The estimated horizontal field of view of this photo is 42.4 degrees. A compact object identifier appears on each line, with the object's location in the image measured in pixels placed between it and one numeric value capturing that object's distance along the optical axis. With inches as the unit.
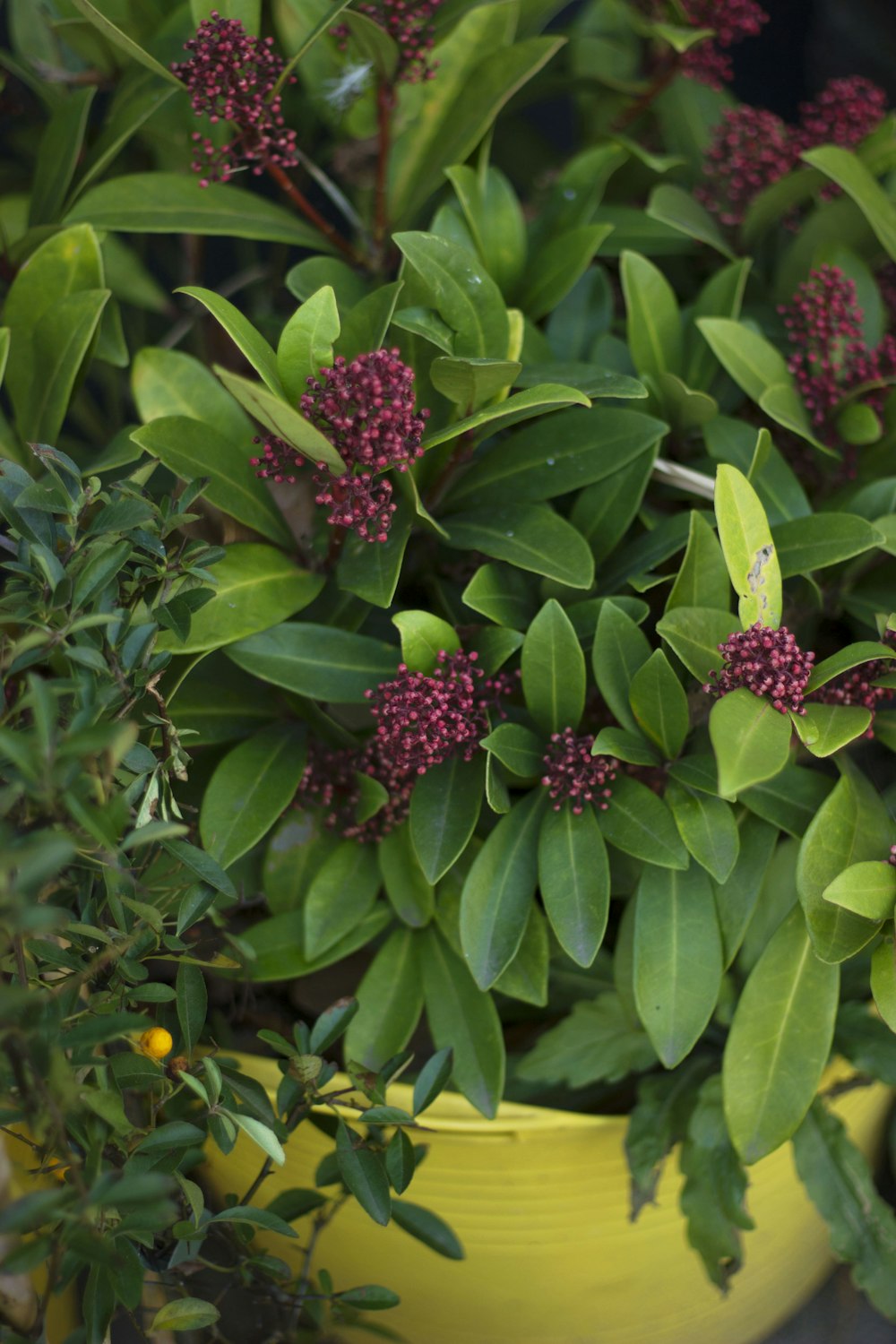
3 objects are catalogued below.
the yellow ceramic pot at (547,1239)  33.4
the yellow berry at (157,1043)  24.4
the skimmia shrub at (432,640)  23.9
